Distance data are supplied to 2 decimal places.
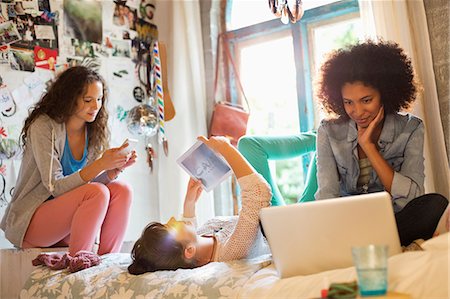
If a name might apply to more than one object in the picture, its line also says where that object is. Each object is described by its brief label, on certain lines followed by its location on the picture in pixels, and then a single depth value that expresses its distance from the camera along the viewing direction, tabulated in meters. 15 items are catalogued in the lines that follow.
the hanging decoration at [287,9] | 1.99
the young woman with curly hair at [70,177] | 2.01
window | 2.83
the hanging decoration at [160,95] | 2.92
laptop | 1.18
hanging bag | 2.91
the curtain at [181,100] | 2.95
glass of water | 0.94
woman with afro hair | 1.69
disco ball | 2.85
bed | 1.04
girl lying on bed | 1.61
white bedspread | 1.03
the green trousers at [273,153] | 2.06
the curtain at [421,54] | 2.17
